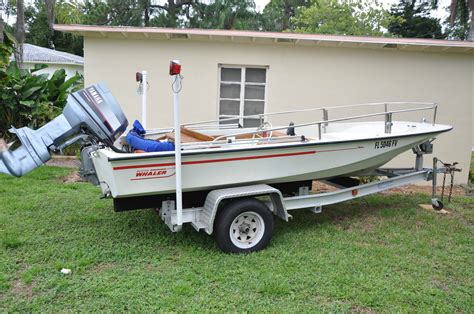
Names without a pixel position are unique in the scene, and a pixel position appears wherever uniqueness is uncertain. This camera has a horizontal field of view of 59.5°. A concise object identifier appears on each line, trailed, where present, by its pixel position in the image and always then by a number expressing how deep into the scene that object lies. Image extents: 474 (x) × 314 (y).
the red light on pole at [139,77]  5.40
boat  3.89
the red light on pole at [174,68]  3.62
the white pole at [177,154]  3.73
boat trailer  4.18
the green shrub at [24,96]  9.16
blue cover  4.09
